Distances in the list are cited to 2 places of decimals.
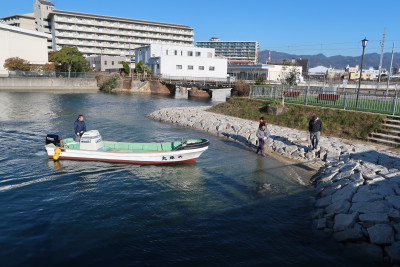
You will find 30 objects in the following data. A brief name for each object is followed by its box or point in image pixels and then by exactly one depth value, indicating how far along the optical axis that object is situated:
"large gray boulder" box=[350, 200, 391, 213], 10.60
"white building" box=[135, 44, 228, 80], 79.00
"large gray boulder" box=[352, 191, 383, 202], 11.43
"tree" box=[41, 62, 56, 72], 72.88
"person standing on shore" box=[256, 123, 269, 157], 18.92
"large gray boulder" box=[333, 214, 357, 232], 10.16
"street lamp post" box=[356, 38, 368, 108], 23.72
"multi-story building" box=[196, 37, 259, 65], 194.50
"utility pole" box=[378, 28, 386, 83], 65.62
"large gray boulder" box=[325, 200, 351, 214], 11.19
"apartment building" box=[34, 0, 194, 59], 104.38
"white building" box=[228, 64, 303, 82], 80.16
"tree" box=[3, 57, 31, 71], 68.00
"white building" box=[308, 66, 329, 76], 72.12
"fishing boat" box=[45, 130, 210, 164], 17.16
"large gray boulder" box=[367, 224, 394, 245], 9.14
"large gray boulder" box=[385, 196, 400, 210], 10.68
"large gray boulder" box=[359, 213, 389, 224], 9.97
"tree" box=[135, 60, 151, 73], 78.06
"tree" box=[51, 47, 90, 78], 75.31
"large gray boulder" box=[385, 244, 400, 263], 8.53
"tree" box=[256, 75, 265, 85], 47.94
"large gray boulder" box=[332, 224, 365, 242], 9.62
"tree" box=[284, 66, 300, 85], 44.47
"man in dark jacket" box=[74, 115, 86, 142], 18.37
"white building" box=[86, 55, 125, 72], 93.38
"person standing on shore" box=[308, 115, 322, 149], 17.94
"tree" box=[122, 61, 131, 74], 81.06
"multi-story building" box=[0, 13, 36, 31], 107.56
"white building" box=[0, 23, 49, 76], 70.50
